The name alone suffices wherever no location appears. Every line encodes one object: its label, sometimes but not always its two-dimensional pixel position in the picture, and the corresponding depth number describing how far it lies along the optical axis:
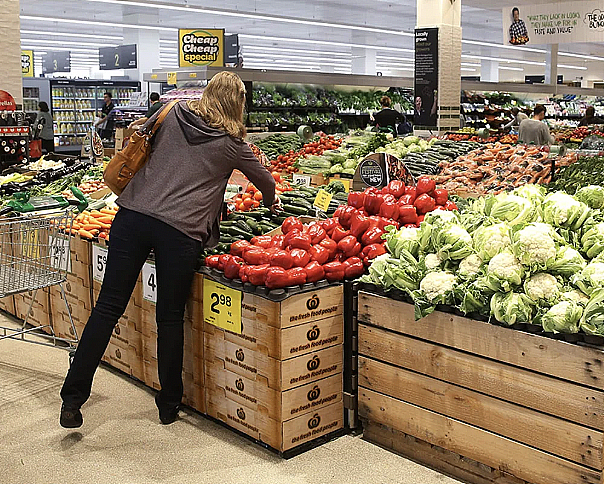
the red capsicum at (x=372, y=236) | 3.72
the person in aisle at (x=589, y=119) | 14.55
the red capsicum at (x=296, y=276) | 3.32
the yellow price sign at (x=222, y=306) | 3.46
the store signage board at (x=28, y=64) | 23.48
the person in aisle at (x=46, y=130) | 14.85
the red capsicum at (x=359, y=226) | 3.82
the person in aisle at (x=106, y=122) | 15.77
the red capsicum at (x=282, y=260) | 3.40
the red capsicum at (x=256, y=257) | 3.52
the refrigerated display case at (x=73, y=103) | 17.45
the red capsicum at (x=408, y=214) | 3.93
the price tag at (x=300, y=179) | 7.32
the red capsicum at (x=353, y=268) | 3.55
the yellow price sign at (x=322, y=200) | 4.48
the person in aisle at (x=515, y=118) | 13.07
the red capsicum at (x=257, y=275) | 3.36
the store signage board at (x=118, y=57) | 20.50
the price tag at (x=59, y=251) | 4.23
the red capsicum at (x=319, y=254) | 3.54
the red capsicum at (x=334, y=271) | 3.48
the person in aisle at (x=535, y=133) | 9.60
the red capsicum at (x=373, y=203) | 4.00
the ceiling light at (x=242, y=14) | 16.34
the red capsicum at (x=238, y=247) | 3.67
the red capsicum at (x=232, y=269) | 3.51
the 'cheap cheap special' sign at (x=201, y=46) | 13.51
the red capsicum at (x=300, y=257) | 3.44
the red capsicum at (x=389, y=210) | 3.91
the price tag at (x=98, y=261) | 4.44
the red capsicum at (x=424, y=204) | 3.99
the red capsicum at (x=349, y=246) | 3.68
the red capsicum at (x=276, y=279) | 3.29
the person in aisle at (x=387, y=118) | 10.86
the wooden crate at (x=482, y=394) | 2.65
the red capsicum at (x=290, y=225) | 3.89
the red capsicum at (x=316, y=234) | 3.69
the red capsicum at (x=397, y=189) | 4.10
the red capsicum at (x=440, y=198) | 4.11
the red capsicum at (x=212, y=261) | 3.66
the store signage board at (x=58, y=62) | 24.90
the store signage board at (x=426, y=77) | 10.46
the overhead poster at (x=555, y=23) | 12.18
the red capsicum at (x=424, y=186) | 4.07
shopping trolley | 4.12
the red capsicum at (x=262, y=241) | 3.77
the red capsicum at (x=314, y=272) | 3.41
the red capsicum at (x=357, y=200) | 4.06
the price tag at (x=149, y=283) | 3.98
